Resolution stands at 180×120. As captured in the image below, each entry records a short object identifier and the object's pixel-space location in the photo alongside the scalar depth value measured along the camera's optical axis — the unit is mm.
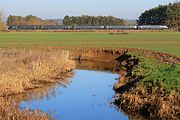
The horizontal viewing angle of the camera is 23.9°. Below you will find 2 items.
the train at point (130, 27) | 134688
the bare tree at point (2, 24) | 111488
